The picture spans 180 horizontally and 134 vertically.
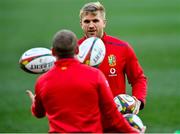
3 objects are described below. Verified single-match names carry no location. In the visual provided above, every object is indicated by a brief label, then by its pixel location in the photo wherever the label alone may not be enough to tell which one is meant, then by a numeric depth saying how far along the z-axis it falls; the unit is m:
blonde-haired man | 15.95
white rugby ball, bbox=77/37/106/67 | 14.20
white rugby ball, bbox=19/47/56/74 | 14.41
